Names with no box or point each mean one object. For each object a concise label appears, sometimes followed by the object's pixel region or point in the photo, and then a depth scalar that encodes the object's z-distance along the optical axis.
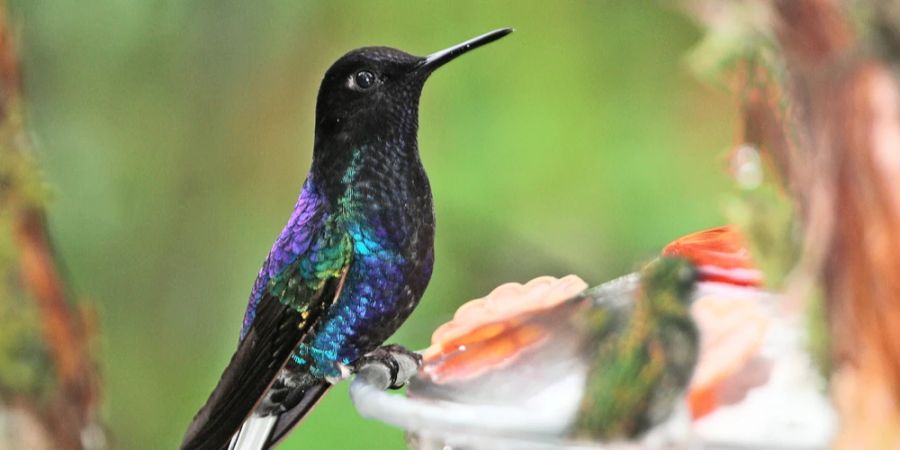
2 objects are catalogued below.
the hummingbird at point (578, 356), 1.97
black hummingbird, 2.04
